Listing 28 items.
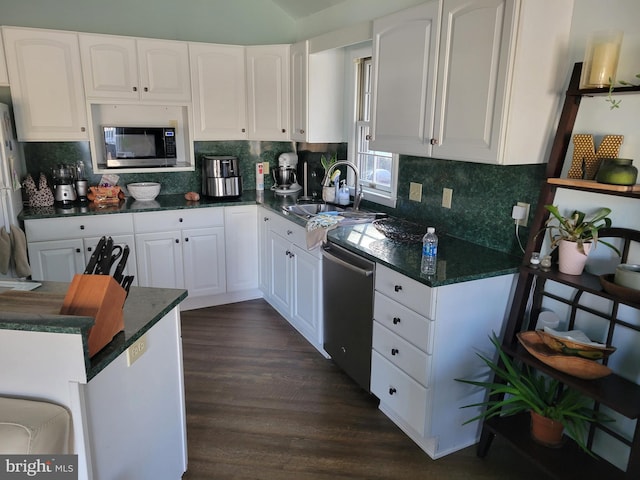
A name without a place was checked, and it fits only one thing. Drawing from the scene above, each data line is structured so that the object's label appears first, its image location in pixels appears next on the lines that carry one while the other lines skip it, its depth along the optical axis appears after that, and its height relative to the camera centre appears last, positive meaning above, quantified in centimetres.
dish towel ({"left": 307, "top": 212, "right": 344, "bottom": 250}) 288 -59
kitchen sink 313 -57
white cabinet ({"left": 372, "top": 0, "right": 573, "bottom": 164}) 193 +26
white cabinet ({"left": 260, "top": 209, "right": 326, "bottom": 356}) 310 -104
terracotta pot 199 -126
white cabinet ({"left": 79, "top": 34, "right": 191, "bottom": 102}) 344 +46
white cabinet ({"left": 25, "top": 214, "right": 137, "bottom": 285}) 329 -80
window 333 -17
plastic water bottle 222 -55
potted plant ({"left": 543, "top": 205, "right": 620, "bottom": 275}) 187 -41
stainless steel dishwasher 252 -101
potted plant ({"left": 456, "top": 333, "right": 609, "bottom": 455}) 193 -112
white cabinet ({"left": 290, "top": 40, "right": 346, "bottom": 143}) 360 +31
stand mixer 426 -38
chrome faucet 323 -39
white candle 171 +27
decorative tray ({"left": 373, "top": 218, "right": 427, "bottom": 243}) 263 -57
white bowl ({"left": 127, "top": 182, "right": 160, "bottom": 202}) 379 -49
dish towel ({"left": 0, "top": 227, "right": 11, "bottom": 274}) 276 -73
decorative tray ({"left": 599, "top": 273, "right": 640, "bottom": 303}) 166 -55
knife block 136 -51
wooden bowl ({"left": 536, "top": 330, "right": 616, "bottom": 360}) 179 -82
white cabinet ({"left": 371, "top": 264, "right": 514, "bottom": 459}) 210 -99
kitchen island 126 -77
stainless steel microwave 371 -13
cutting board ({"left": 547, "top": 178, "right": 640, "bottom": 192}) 169 -18
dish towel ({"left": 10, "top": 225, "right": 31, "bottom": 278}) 288 -76
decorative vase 171 -13
